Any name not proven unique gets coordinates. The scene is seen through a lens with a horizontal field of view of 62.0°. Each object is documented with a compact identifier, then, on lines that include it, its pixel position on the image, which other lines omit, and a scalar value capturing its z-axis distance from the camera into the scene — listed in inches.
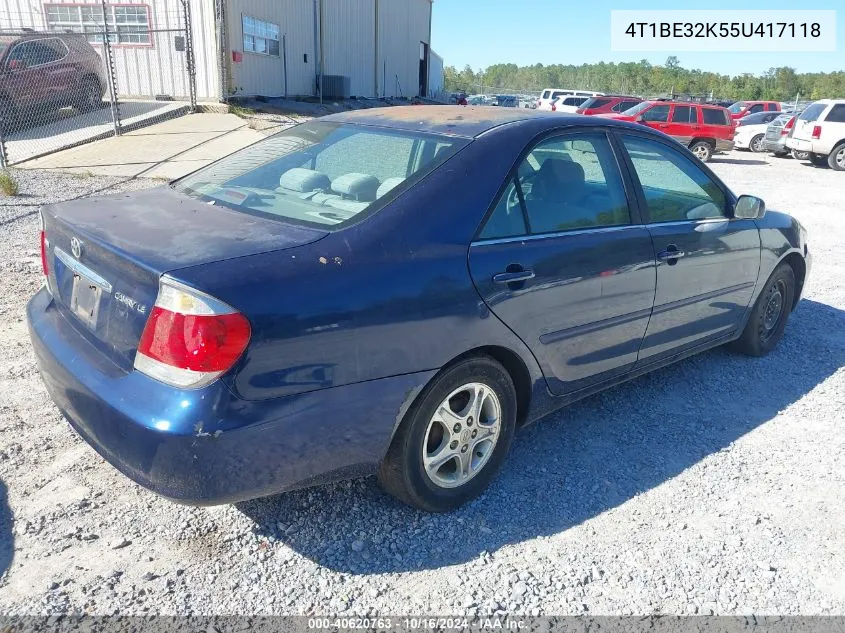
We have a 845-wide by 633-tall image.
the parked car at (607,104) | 825.5
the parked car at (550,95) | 1122.7
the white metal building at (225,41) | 647.1
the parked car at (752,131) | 892.6
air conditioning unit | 875.9
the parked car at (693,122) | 743.1
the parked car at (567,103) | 981.8
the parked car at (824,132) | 717.9
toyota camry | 90.2
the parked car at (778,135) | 816.9
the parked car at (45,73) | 488.7
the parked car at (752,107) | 1134.7
